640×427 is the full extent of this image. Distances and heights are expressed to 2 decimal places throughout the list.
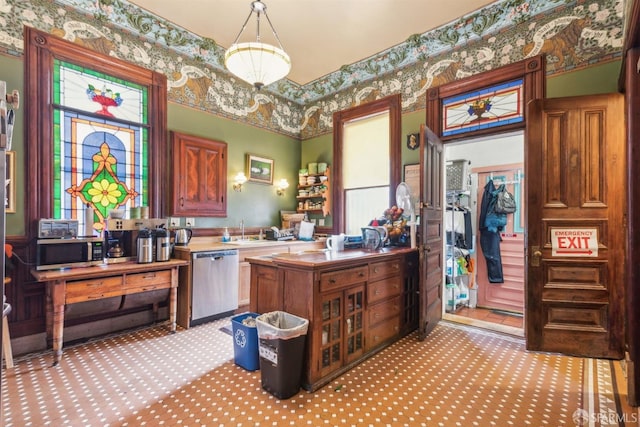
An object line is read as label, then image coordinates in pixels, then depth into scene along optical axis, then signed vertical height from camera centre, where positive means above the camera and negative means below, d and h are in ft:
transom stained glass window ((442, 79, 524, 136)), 11.28 +4.03
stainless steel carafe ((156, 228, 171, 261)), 11.19 -1.05
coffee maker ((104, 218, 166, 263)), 10.73 -0.76
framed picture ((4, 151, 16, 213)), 9.52 +1.06
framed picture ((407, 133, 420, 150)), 13.71 +3.22
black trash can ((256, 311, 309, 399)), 7.07 -3.27
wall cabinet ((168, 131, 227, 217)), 13.33 +1.74
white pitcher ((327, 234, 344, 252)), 10.12 -0.92
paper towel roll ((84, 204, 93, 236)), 10.69 -0.21
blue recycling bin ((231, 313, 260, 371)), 8.46 -3.56
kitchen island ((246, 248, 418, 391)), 7.60 -2.29
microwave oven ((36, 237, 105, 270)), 9.16 -1.12
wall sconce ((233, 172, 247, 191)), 15.53 +1.74
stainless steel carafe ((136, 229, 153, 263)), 10.66 -1.04
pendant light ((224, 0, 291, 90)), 9.01 +4.55
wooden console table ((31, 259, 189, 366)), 8.80 -2.10
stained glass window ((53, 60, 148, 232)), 10.83 +2.70
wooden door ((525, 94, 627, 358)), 8.92 -0.31
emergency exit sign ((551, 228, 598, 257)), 9.10 -0.84
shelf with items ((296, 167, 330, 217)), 17.10 +1.23
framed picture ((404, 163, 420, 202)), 13.51 +1.60
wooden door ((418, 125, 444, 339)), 10.57 -0.55
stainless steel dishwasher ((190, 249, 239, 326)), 11.69 -2.70
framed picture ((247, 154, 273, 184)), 16.06 +2.44
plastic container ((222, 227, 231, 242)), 14.62 -0.98
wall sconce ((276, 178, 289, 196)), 17.58 +1.63
